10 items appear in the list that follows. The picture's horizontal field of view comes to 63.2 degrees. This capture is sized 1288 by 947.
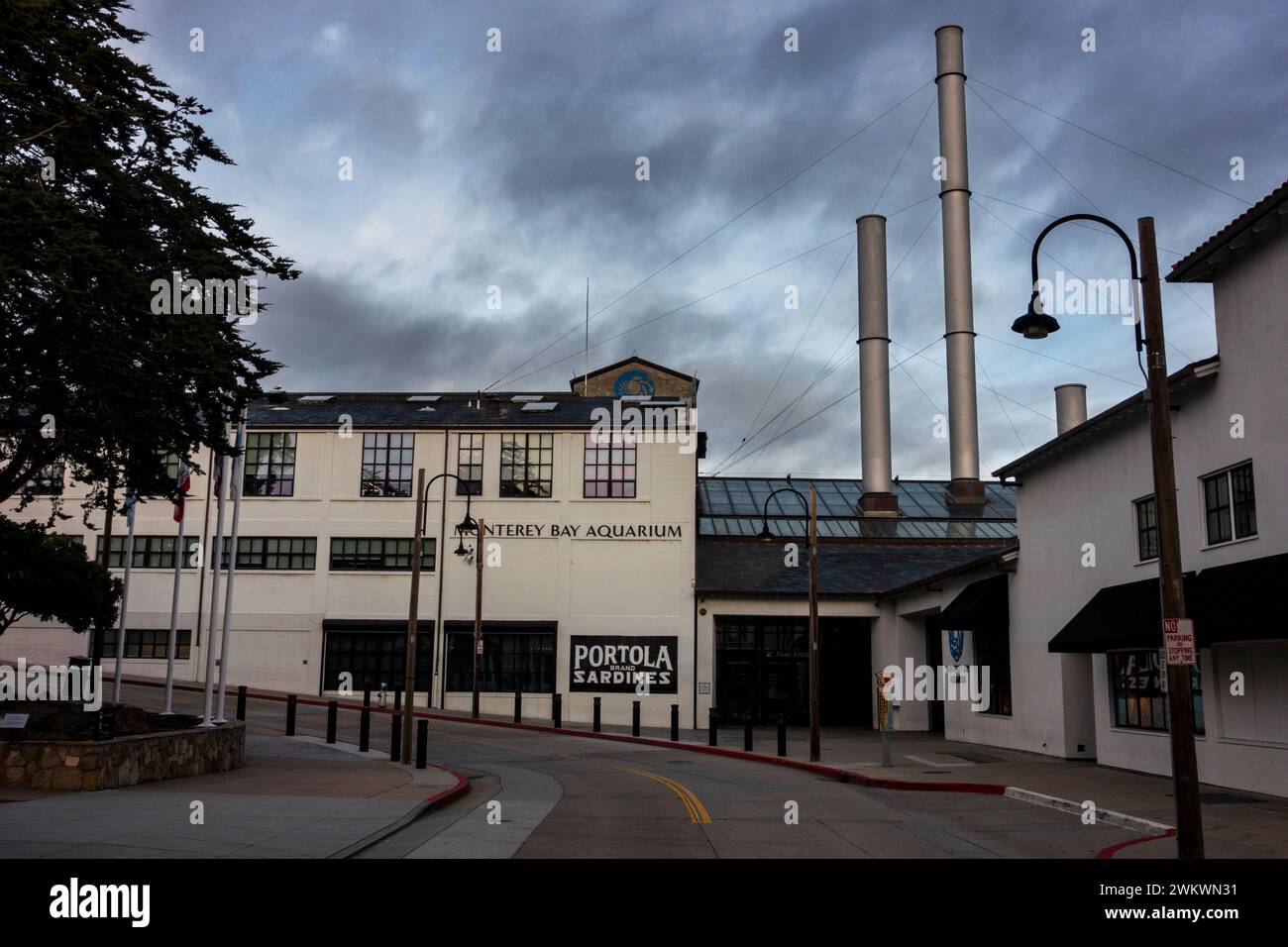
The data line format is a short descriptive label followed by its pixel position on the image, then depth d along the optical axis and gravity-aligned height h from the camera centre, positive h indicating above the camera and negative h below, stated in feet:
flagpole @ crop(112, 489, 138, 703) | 67.81 +8.00
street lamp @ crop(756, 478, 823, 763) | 80.28 -1.47
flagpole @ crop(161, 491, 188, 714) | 70.49 +1.21
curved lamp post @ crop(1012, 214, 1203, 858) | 36.94 +4.47
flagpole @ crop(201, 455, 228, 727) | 67.87 -0.83
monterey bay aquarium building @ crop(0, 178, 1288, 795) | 127.75 +8.07
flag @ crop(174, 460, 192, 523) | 66.74 +9.56
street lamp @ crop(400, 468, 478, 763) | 71.41 +0.01
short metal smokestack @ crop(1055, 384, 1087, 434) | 175.83 +40.34
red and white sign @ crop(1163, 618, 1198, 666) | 37.17 +0.25
